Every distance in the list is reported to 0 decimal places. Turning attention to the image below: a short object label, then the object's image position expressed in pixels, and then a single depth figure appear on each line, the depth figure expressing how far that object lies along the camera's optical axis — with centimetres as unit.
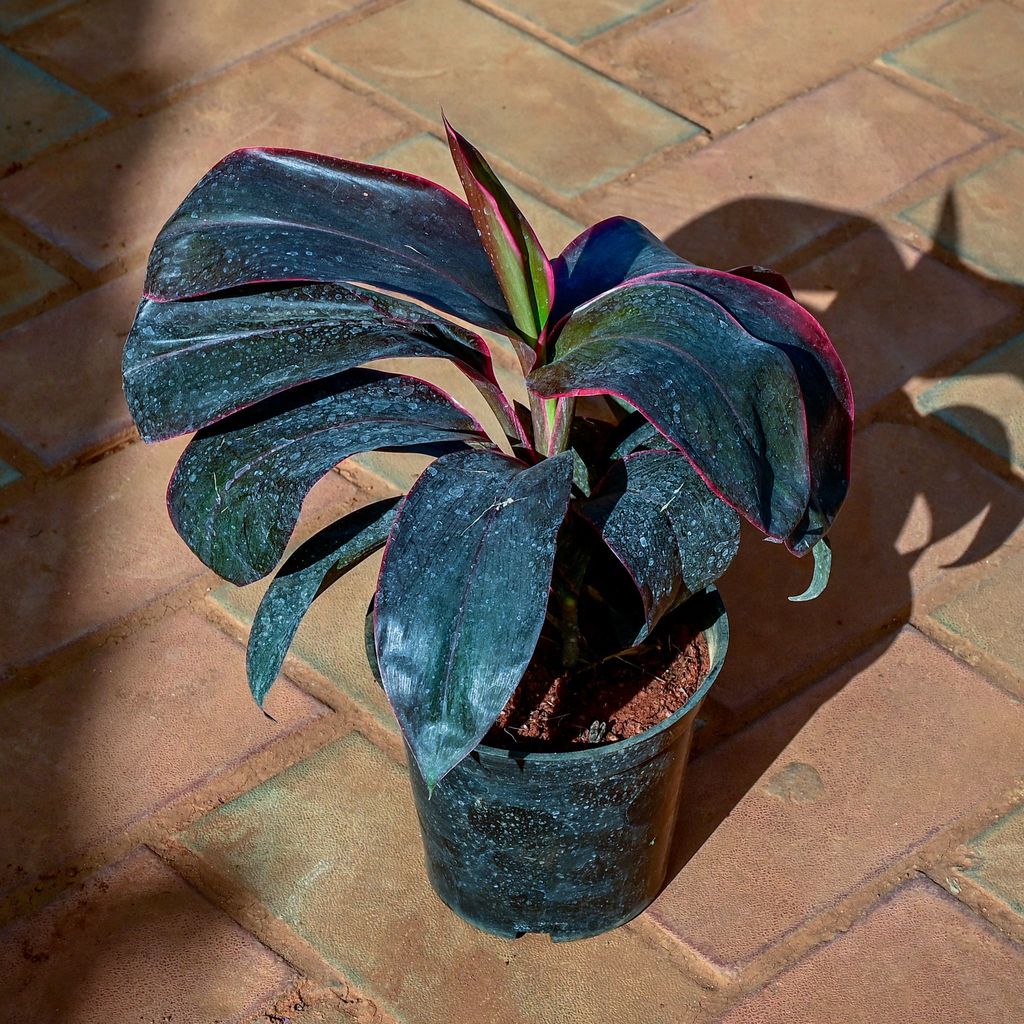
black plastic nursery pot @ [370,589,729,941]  131
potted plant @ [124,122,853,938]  120
